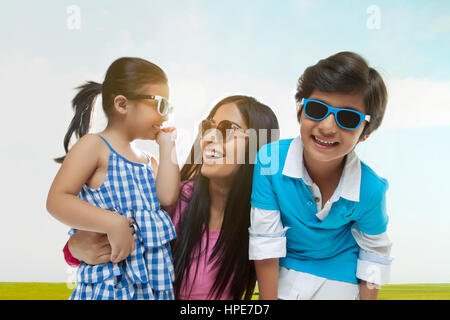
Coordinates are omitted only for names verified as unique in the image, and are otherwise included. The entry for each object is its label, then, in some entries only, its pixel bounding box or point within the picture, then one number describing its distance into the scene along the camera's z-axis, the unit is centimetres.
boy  149
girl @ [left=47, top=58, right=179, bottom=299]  142
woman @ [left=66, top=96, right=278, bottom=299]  176
